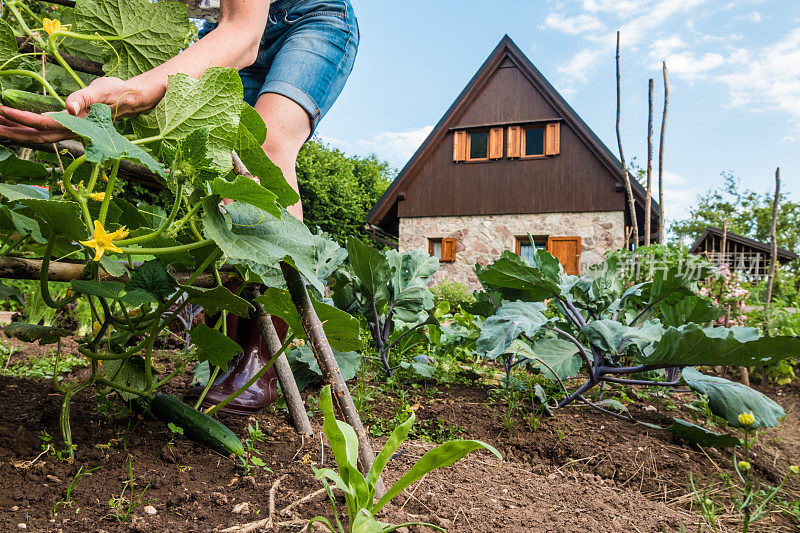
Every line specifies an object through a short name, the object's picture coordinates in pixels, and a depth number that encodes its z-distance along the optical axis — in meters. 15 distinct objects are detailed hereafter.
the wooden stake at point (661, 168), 6.87
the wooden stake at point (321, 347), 0.99
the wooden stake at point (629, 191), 7.24
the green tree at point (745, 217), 38.28
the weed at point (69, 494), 0.92
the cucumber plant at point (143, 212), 0.73
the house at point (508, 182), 12.71
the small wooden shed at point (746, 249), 17.14
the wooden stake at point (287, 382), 1.43
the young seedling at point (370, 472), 0.77
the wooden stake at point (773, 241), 5.73
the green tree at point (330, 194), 16.25
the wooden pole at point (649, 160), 7.46
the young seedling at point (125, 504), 0.90
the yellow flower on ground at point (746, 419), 0.79
